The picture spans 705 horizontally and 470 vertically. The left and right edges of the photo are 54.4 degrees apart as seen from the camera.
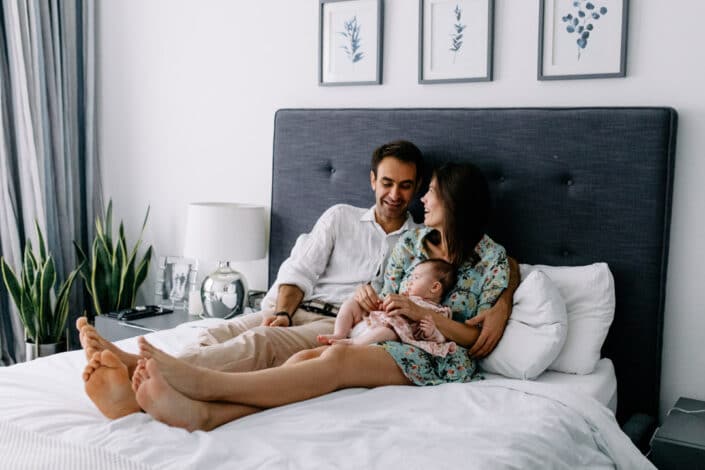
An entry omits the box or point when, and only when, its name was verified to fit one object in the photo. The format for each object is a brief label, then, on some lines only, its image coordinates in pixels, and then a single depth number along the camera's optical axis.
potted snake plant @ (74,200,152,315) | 3.44
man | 2.16
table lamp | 2.95
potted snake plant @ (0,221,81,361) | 3.26
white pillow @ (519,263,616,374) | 2.16
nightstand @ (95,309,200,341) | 2.94
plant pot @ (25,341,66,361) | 3.34
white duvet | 1.40
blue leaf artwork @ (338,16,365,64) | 2.86
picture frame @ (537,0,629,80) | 2.31
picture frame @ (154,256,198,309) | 3.37
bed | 1.45
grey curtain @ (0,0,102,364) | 3.35
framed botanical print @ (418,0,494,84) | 2.55
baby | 2.04
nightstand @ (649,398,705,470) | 1.92
